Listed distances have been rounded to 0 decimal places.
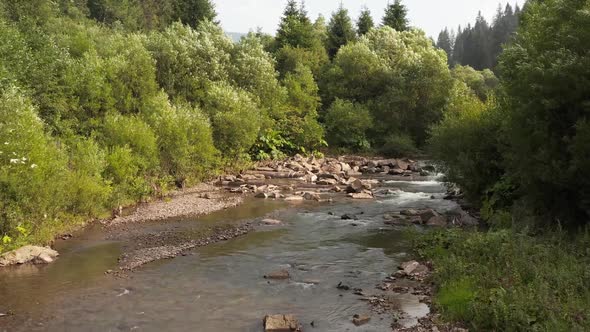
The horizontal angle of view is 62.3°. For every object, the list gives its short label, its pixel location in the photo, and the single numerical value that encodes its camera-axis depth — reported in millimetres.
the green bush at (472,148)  28703
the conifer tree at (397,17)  79750
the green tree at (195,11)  78500
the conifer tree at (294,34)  77000
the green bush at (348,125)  65500
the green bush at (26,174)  22281
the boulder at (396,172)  52250
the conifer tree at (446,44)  185725
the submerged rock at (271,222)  29608
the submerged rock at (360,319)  15445
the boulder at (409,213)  30844
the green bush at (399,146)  63844
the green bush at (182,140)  38597
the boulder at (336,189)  41194
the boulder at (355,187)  40219
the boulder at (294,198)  37456
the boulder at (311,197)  37844
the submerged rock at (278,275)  20000
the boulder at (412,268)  19761
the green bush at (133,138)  34625
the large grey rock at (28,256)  21141
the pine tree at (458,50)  149175
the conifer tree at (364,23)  82250
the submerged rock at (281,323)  14750
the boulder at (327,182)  44969
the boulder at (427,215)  28938
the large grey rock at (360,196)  38041
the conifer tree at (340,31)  80750
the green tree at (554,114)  17406
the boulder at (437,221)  27750
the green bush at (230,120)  46875
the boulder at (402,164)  54812
